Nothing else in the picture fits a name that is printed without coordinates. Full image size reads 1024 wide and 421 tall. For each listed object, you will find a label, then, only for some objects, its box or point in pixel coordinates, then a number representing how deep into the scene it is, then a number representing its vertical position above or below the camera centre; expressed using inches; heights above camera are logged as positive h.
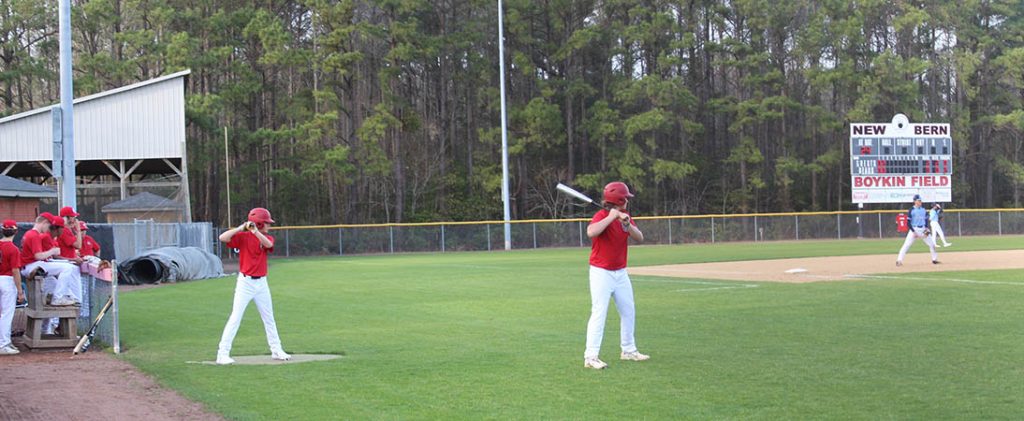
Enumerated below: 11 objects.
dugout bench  562.6 -55.9
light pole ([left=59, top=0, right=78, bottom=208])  757.3 +67.9
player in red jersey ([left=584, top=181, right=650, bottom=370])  417.7 -22.3
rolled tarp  1163.3 -56.3
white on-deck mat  468.8 -69.2
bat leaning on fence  542.3 -66.3
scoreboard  1975.9 +81.5
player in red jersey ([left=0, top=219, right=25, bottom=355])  534.3 -31.0
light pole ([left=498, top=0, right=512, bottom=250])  1961.2 +94.9
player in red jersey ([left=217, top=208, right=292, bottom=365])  463.2 -27.8
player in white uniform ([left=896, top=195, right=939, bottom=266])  1094.4 -20.9
